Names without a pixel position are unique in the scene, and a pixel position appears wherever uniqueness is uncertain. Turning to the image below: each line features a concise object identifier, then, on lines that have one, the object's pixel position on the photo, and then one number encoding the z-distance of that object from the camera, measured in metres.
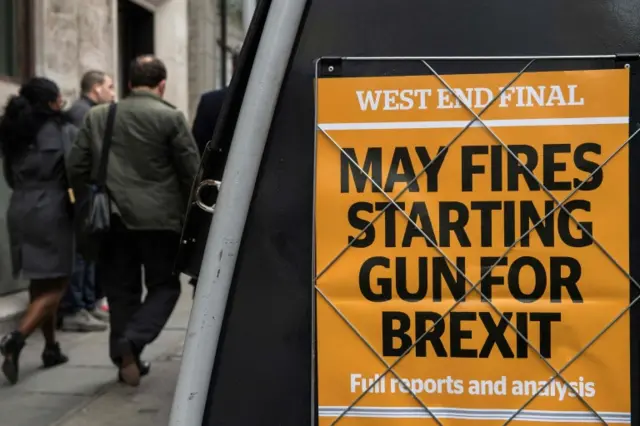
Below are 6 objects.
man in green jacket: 4.17
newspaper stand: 1.63
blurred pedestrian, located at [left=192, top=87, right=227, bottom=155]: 4.32
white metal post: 1.68
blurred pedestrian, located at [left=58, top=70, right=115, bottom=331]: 5.84
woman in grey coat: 4.73
